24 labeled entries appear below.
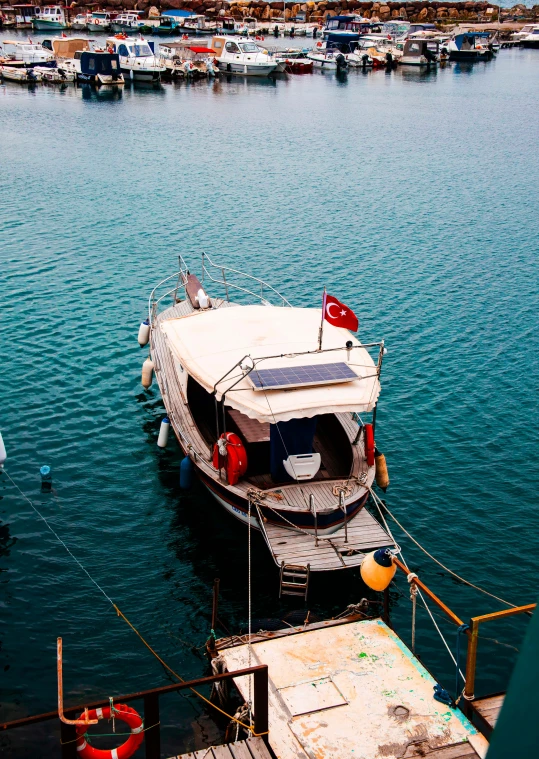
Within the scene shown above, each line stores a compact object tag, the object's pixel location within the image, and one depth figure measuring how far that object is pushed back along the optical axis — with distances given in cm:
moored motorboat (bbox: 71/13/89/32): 17050
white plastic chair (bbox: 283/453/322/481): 2411
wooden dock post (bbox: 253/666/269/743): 1300
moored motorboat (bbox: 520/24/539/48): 18625
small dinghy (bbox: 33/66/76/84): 12088
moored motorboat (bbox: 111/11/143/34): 16962
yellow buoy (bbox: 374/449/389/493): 2611
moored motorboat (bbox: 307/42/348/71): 14750
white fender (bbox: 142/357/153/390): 3303
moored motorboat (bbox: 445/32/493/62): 16238
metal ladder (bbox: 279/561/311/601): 2178
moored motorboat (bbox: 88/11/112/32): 16900
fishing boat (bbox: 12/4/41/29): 17450
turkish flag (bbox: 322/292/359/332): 2414
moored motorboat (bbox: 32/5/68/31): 17062
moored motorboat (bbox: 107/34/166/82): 12350
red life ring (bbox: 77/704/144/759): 1498
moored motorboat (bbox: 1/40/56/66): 12550
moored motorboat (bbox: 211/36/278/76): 13325
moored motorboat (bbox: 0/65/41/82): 12050
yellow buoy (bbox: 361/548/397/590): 1752
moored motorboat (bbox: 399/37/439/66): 15275
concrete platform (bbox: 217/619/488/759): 1480
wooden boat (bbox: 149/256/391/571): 2323
